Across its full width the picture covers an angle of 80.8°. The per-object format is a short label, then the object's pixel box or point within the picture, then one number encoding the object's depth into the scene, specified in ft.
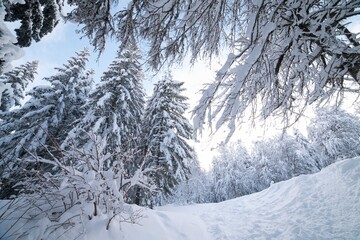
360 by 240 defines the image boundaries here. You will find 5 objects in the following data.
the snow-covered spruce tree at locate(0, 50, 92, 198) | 41.89
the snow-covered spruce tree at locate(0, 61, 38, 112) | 49.29
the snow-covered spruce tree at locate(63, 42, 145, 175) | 38.40
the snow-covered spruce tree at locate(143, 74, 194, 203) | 41.93
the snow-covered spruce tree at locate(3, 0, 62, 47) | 14.93
